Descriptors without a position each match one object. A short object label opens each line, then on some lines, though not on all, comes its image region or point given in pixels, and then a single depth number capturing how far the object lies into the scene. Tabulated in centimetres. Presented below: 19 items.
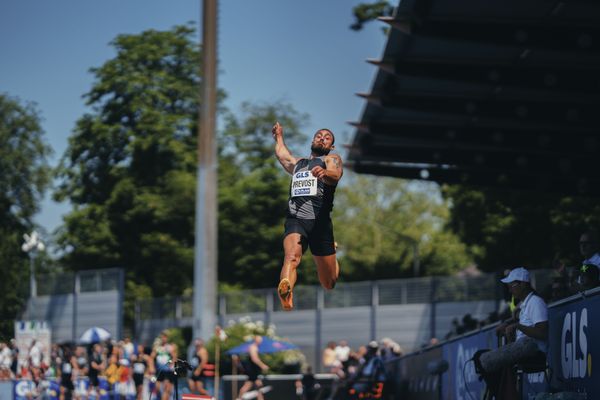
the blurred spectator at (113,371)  3166
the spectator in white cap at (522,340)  1185
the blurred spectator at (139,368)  3081
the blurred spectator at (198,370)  2962
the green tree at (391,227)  8975
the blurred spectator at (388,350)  3089
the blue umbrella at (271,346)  3534
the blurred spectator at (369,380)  2556
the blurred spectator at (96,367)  3148
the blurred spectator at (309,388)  3209
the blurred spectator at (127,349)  3219
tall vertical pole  3838
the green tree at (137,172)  6475
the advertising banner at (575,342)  1125
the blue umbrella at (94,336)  3753
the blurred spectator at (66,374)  3025
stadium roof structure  2162
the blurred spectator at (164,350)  3048
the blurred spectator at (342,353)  3492
